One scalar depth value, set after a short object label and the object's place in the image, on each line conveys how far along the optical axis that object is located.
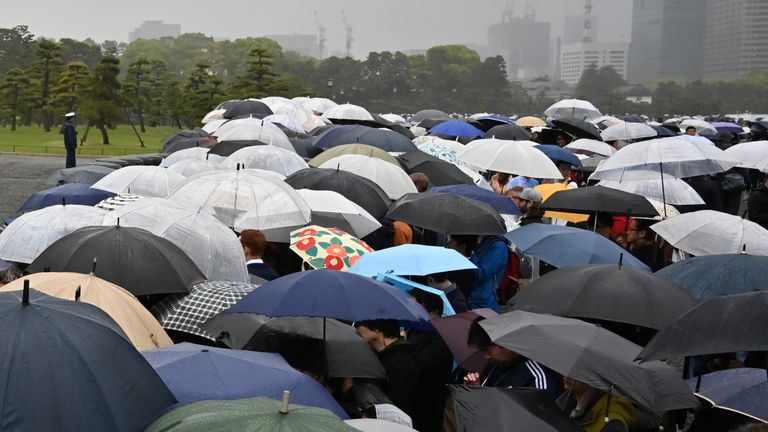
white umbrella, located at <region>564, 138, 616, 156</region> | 29.58
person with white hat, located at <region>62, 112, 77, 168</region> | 42.37
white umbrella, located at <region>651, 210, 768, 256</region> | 13.12
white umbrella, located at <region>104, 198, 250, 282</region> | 11.73
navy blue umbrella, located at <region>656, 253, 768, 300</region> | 10.62
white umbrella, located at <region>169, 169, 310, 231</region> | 13.70
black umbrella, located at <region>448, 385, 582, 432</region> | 7.30
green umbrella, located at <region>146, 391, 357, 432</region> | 5.49
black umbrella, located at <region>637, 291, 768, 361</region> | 7.70
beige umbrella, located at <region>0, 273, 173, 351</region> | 8.41
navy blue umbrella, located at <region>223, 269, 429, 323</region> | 8.64
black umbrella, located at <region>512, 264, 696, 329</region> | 9.73
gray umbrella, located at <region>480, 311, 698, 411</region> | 7.69
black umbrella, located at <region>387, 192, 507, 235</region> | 13.24
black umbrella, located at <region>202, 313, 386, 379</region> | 8.40
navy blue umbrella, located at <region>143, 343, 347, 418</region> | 6.97
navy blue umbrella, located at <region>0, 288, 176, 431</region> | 5.79
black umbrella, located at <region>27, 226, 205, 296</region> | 9.99
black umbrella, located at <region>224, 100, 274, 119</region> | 35.34
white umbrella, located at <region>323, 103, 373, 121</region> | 36.09
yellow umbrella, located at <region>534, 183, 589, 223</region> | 16.86
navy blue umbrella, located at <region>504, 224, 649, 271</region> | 12.50
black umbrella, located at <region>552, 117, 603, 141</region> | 32.03
